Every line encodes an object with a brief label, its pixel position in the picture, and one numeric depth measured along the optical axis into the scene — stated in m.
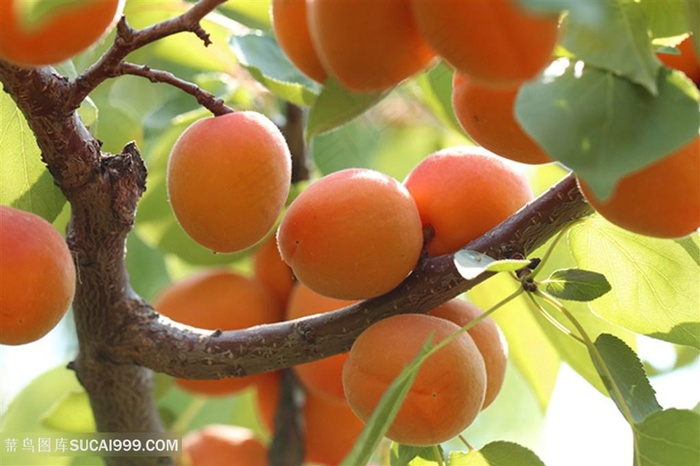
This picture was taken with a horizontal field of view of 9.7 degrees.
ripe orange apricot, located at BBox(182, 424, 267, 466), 1.56
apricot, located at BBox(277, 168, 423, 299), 1.31
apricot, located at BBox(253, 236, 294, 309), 1.54
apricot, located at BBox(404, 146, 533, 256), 1.35
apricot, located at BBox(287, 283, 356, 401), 1.43
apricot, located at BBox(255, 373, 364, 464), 1.54
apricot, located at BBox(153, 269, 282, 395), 1.51
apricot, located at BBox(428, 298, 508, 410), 1.35
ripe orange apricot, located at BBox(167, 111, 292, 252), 1.29
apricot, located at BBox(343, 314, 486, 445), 1.29
